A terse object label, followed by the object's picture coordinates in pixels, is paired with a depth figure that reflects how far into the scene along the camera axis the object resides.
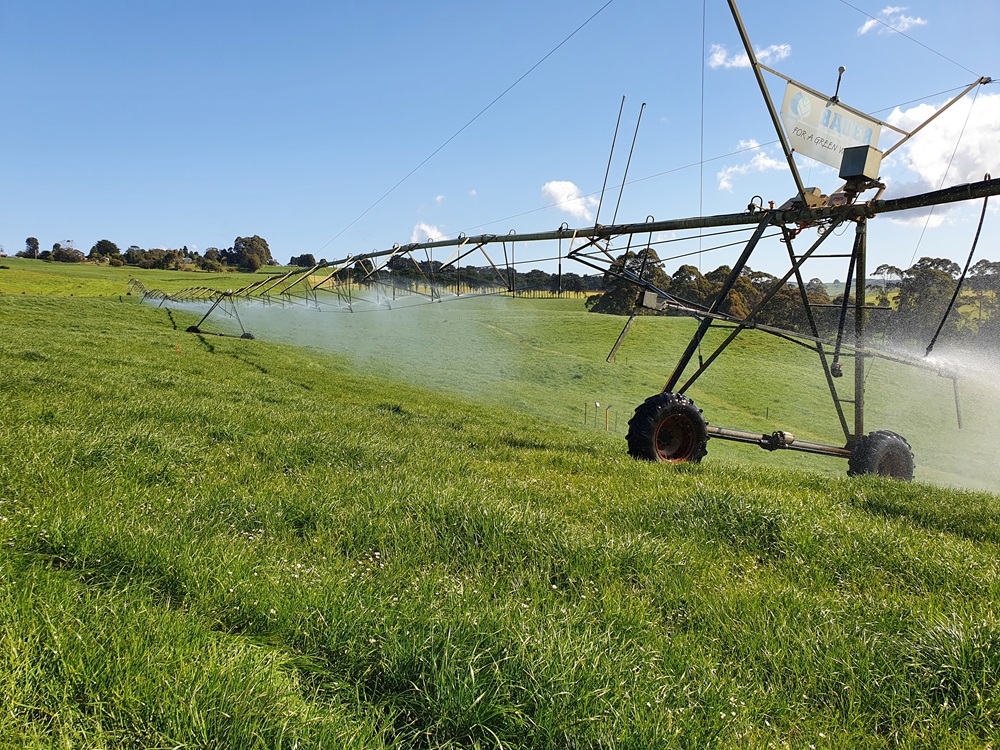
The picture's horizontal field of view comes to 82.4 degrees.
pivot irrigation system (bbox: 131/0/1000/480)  10.96
